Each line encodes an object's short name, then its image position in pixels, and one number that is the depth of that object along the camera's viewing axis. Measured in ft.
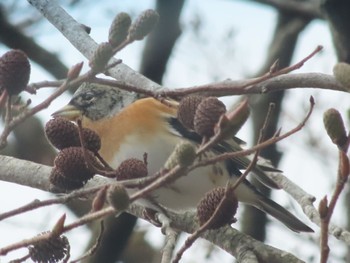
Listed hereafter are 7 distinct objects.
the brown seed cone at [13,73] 9.70
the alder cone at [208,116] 9.63
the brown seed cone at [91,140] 9.89
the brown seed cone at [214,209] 9.77
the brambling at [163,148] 10.69
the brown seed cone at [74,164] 9.81
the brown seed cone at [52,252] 9.80
